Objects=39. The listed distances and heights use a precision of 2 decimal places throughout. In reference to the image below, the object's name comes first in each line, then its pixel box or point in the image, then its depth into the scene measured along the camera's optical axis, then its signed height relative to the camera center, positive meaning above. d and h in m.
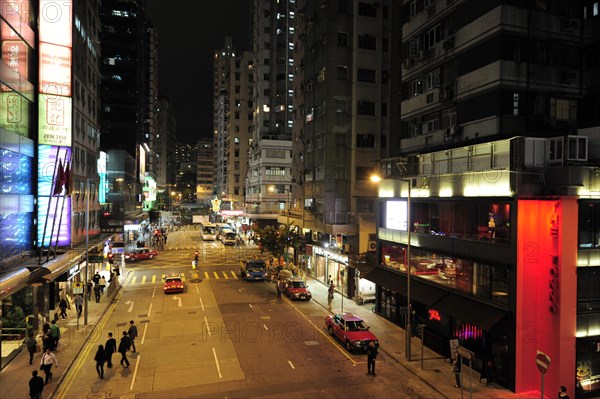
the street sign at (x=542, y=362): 13.23 -4.87
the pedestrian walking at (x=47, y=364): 17.31 -6.56
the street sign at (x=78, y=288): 26.95 -5.52
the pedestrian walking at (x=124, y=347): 19.39 -6.62
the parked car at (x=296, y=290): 33.00 -6.83
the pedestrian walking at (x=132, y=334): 20.95 -6.48
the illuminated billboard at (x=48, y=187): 27.00 +0.71
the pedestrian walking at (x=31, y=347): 19.64 -6.69
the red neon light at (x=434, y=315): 22.84 -5.99
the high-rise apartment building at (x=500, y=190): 17.34 +0.54
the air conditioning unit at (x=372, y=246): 35.34 -3.64
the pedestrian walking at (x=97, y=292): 32.09 -6.89
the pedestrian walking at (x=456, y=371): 17.33 -6.76
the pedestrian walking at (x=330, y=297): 30.23 -6.70
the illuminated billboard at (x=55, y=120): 27.48 +5.09
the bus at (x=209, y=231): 79.81 -6.32
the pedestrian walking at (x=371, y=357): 18.61 -6.65
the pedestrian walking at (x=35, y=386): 14.87 -6.40
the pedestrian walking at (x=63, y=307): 27.45 -6.87
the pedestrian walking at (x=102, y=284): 33.50 -6.89
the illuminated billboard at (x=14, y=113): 21.59 +4.56
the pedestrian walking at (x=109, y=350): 18.88 -6.53
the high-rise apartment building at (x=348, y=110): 40.81 +8.66
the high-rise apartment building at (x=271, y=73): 88.81 +26.33
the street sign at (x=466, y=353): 16.23 -5.64
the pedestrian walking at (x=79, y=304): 26.48 -6.41
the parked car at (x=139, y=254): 54.75 -7.00
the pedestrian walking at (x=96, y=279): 33.64 -6.20
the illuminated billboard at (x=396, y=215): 27.02 -0.89
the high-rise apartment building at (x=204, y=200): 178.75 -0.13
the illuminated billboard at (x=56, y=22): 27.56 +11.38
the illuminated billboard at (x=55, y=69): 27.39 +8.28
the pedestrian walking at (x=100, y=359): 17.92 -6.60
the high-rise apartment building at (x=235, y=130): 109.00 +18.15
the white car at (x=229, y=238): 72.19 -6.35
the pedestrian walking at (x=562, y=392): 15.18 -6.73
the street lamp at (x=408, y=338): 20.56 -6.44
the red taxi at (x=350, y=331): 21.31 -6.70
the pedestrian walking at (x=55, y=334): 20.75 -6.63
